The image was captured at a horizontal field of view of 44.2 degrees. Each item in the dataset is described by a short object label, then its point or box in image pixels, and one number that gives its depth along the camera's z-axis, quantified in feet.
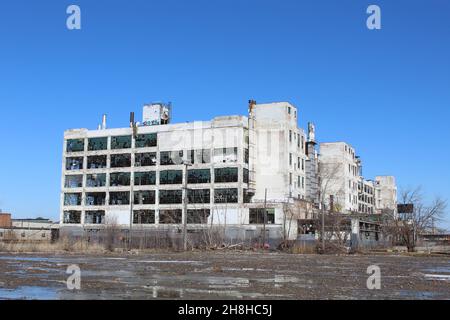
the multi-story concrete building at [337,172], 396.98
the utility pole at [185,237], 210.38
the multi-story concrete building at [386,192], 547.49
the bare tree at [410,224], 259.74
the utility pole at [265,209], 274.30
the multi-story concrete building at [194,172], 303.07
